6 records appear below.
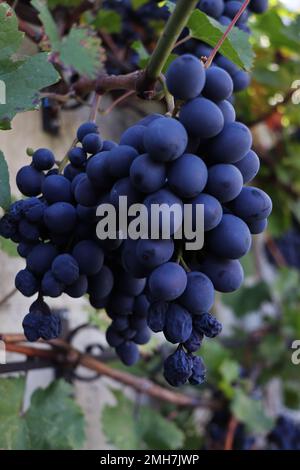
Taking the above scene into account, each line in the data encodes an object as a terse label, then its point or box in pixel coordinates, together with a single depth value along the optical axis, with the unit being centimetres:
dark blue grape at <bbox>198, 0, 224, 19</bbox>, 69
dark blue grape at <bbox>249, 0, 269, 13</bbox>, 76
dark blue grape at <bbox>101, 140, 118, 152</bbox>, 54
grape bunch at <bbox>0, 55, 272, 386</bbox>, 43
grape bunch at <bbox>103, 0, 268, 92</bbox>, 71
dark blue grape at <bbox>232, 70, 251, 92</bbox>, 75
